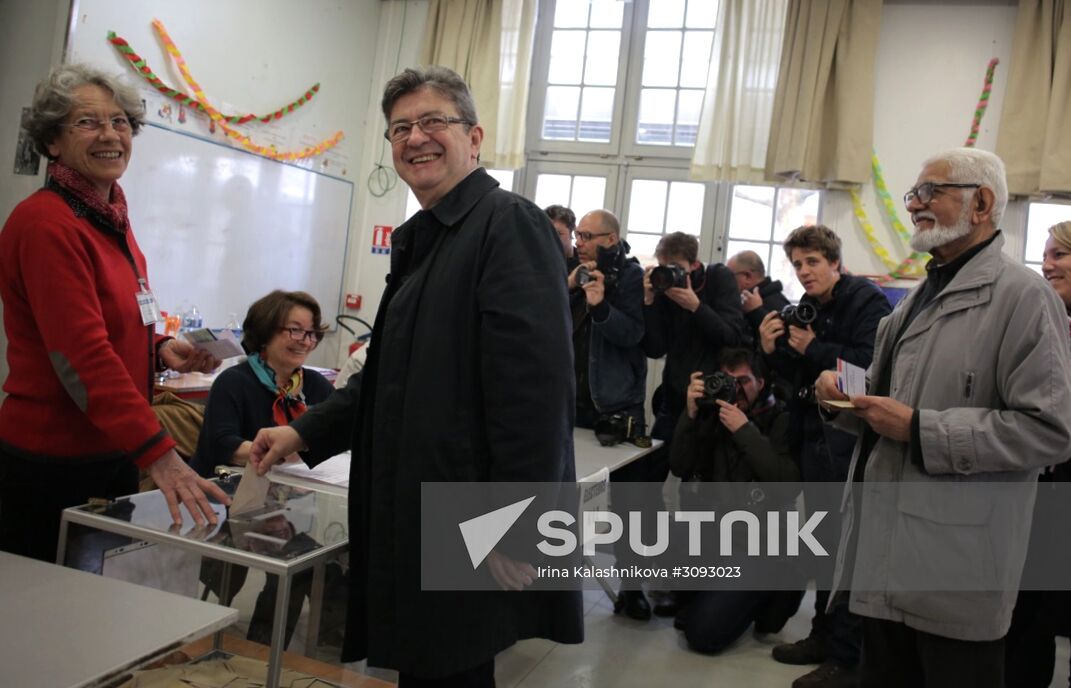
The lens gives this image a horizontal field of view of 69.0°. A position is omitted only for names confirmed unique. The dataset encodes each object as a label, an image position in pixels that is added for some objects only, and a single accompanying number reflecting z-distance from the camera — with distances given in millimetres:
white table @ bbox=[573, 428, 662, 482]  2416
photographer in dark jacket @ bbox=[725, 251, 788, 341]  3416
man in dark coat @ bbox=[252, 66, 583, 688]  1075
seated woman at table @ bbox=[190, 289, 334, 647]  2016
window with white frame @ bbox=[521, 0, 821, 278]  4598
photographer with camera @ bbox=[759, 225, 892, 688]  2492
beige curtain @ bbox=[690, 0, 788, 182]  4309
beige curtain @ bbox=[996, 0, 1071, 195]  3807
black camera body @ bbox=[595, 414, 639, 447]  2889
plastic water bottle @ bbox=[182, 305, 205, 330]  3943
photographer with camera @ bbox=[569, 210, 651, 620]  2928
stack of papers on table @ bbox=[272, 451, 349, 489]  1847
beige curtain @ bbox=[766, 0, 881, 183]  4152
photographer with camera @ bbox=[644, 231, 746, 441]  3000
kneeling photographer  2686
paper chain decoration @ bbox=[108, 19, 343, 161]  3525
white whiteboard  3727
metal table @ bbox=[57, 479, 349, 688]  1219
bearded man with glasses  1396
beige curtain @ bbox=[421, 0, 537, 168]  4770
